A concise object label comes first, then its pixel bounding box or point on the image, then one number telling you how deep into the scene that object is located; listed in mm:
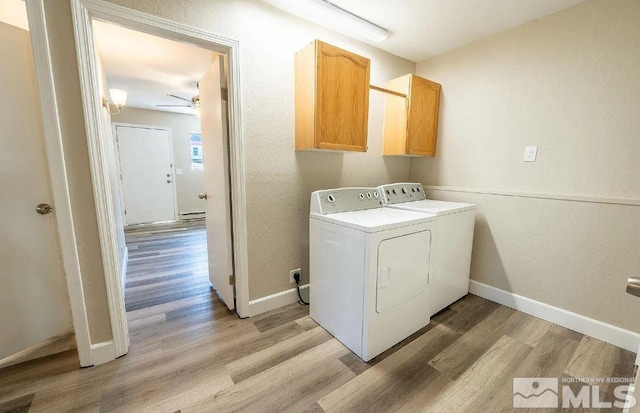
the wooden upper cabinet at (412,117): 2355
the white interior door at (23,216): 1425
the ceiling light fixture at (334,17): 1788
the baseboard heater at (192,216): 5621
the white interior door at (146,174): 4910
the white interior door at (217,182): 1939
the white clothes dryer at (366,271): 1528
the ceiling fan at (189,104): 3570
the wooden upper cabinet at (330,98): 1785
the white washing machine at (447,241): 1980
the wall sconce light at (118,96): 3055
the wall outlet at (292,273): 2191
